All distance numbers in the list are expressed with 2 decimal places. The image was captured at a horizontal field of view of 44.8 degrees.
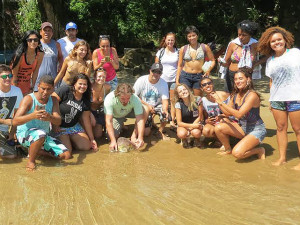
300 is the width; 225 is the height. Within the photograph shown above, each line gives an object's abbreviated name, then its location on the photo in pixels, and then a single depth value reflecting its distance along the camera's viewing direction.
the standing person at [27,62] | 5.66
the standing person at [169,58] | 6.75
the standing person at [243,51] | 5.71
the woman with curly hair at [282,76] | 4.64
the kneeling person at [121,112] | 5.61
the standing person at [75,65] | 5.89
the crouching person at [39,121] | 4.78
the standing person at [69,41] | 6.41
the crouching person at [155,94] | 6.22
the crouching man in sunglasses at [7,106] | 4.99
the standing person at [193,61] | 6.51
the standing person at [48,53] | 6.10
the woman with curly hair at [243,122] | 5.10
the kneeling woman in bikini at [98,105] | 6.09
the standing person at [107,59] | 6.25
